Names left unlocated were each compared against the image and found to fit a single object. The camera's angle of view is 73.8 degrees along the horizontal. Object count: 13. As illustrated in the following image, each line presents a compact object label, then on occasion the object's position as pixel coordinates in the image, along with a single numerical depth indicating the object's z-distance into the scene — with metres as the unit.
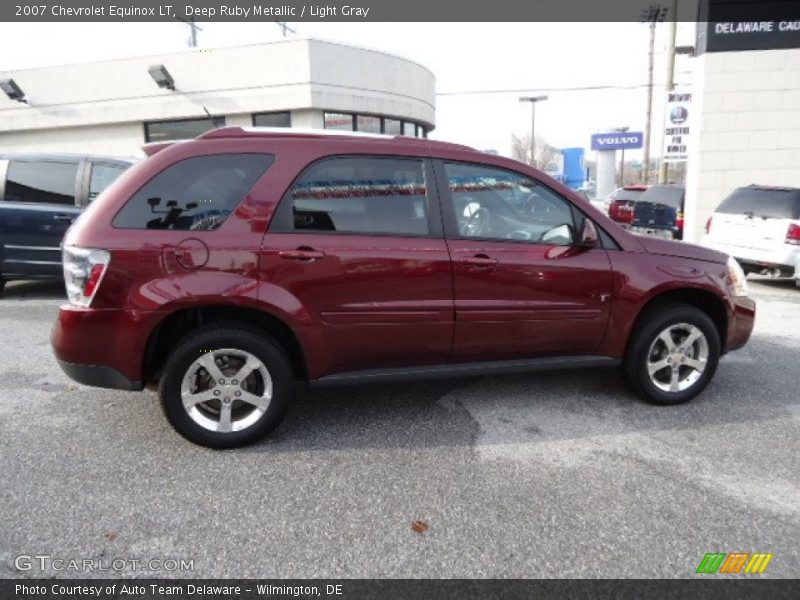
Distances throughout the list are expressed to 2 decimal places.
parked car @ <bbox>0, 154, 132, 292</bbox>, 6.51
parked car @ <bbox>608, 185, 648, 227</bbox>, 12.48
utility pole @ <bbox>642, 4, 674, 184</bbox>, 29.22
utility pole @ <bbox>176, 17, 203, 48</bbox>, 19.01
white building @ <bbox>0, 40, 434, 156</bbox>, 16.28
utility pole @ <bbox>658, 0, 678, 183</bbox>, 20.67
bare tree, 60.50
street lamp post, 46.03
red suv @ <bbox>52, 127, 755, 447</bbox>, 2.85
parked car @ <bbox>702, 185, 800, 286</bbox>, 7.31
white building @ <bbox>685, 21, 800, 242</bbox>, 10.77
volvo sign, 44.31
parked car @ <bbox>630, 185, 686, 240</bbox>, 10.41
